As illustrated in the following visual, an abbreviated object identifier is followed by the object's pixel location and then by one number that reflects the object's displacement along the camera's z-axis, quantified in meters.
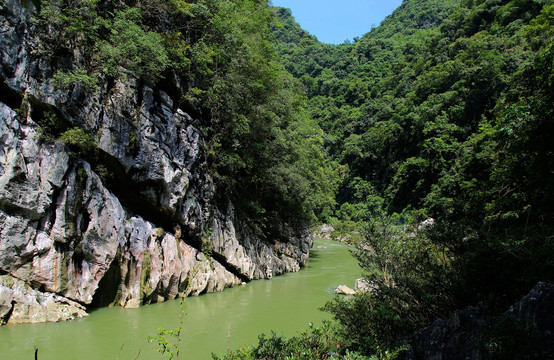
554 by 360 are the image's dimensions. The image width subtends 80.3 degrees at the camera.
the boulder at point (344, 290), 12.23
